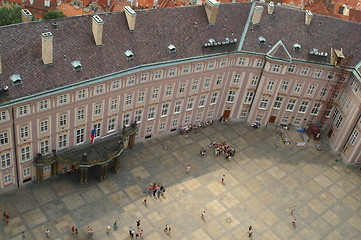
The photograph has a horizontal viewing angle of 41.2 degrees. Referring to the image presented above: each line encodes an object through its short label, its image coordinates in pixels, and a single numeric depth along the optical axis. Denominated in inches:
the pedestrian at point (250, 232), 3124.8
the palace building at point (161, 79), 2864.2
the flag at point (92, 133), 3257.9
